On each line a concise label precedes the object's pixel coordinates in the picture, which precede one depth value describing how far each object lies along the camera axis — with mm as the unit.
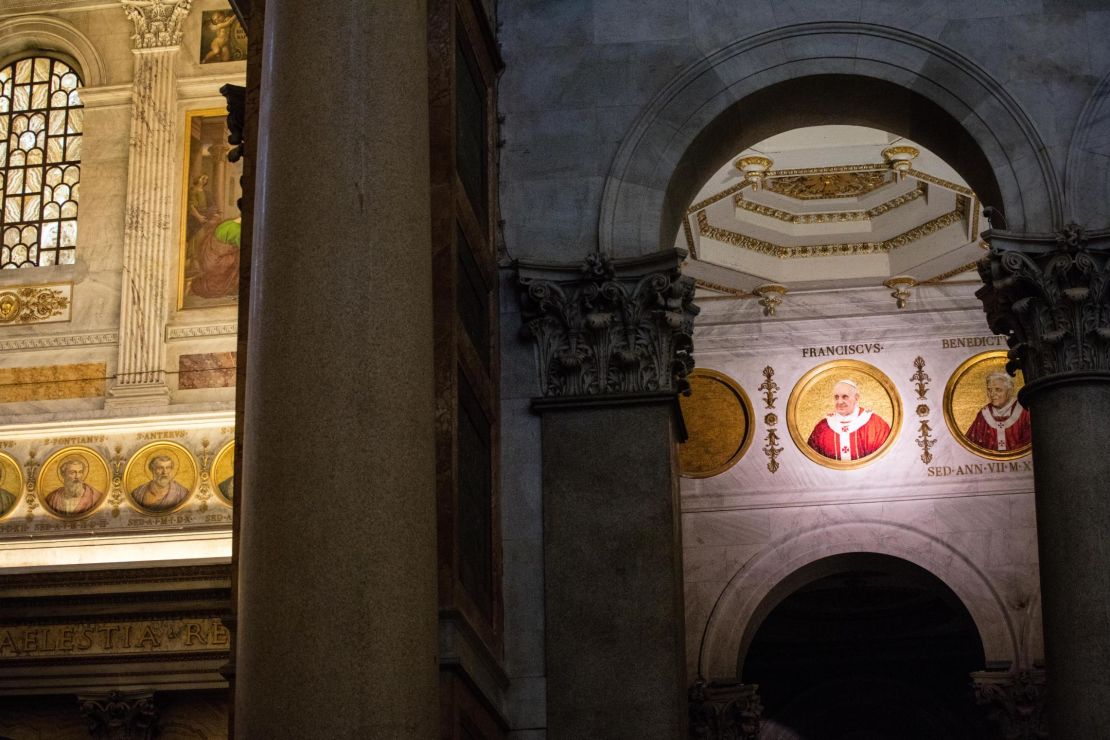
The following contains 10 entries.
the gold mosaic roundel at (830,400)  20547
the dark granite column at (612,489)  11219
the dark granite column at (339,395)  6770
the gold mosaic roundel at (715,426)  20609
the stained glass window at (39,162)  20625
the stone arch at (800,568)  19641
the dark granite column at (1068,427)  10883
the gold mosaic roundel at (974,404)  20250
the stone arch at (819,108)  12156
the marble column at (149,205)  19641
